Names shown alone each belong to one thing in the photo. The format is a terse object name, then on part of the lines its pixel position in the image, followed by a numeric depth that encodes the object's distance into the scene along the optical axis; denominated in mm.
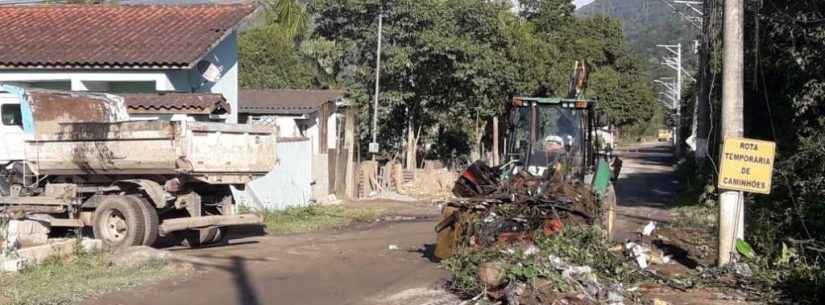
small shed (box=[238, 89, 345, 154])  31016
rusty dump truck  15602
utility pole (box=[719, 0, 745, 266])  13734
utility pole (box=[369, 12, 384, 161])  33141
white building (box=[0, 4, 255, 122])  22250
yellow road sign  13492
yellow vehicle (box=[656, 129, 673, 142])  138225
